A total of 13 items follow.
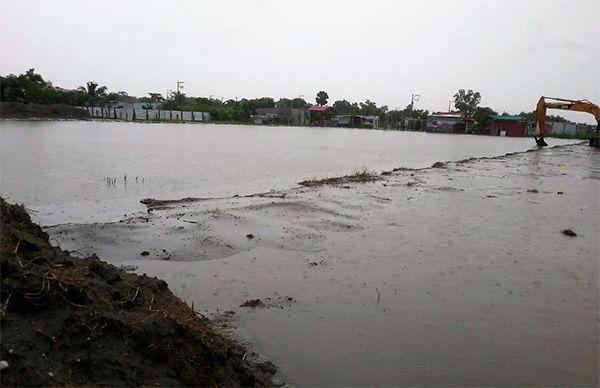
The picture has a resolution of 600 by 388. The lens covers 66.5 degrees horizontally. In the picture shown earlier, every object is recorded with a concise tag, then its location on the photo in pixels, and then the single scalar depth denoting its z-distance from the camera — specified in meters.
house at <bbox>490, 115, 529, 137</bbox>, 88.06
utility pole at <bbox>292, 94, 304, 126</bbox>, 107.38
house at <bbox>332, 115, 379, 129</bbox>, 109.94
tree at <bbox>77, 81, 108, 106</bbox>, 91.78
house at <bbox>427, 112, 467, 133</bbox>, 95.50
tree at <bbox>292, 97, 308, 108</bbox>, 121.49
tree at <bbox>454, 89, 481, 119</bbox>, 120.62
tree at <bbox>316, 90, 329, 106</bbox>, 125.89
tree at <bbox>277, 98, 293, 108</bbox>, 118.45
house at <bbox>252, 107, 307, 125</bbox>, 106.50
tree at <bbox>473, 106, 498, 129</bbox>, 92.56
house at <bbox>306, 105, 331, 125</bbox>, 107.38
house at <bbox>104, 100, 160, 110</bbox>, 93.06
